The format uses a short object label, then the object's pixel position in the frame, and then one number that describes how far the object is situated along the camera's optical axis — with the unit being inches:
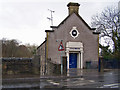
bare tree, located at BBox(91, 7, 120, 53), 1018.0
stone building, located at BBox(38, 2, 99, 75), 754.2
